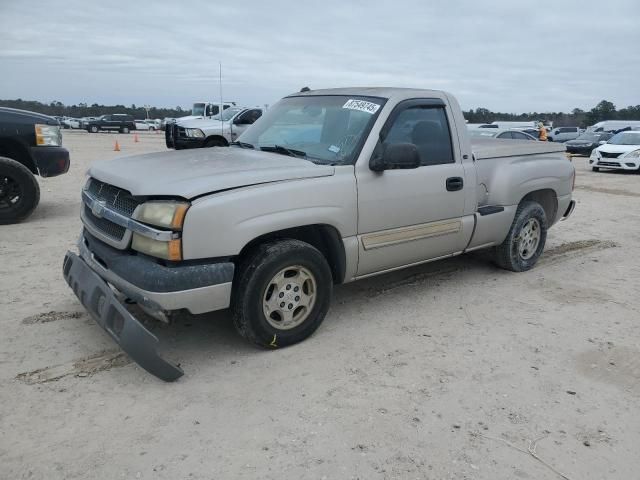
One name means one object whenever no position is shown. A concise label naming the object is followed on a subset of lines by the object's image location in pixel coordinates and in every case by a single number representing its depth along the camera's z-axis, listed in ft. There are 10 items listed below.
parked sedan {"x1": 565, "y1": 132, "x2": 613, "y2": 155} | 87.71
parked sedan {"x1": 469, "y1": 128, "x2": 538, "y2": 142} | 51.98
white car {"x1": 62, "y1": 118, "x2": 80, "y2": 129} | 173.13
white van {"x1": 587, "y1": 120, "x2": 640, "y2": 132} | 130.42
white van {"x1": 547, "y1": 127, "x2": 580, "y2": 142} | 115.24
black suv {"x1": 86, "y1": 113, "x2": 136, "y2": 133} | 142.82
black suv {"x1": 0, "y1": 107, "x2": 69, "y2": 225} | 22.90
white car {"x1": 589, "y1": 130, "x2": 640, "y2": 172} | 55.11
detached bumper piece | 10.05
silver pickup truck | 10.49
